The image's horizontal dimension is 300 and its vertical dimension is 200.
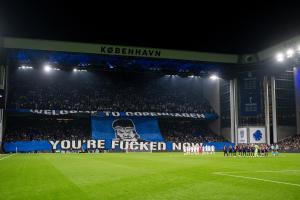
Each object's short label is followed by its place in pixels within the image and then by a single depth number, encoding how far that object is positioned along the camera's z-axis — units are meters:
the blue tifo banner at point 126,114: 63.09
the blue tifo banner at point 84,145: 57.91
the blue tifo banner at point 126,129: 65.69
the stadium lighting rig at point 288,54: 55.19
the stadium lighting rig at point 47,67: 63.43
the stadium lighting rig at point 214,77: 71.25
